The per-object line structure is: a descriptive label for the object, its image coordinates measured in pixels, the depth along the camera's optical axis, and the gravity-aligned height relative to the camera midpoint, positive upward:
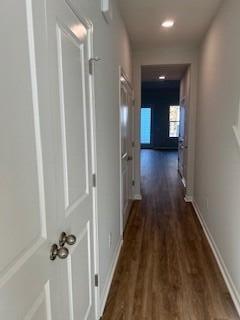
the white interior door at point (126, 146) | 3.30 -0.40
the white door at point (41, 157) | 0.75 -0.14
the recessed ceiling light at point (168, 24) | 3.27 +1.24
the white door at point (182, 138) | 5.65 -0.46
